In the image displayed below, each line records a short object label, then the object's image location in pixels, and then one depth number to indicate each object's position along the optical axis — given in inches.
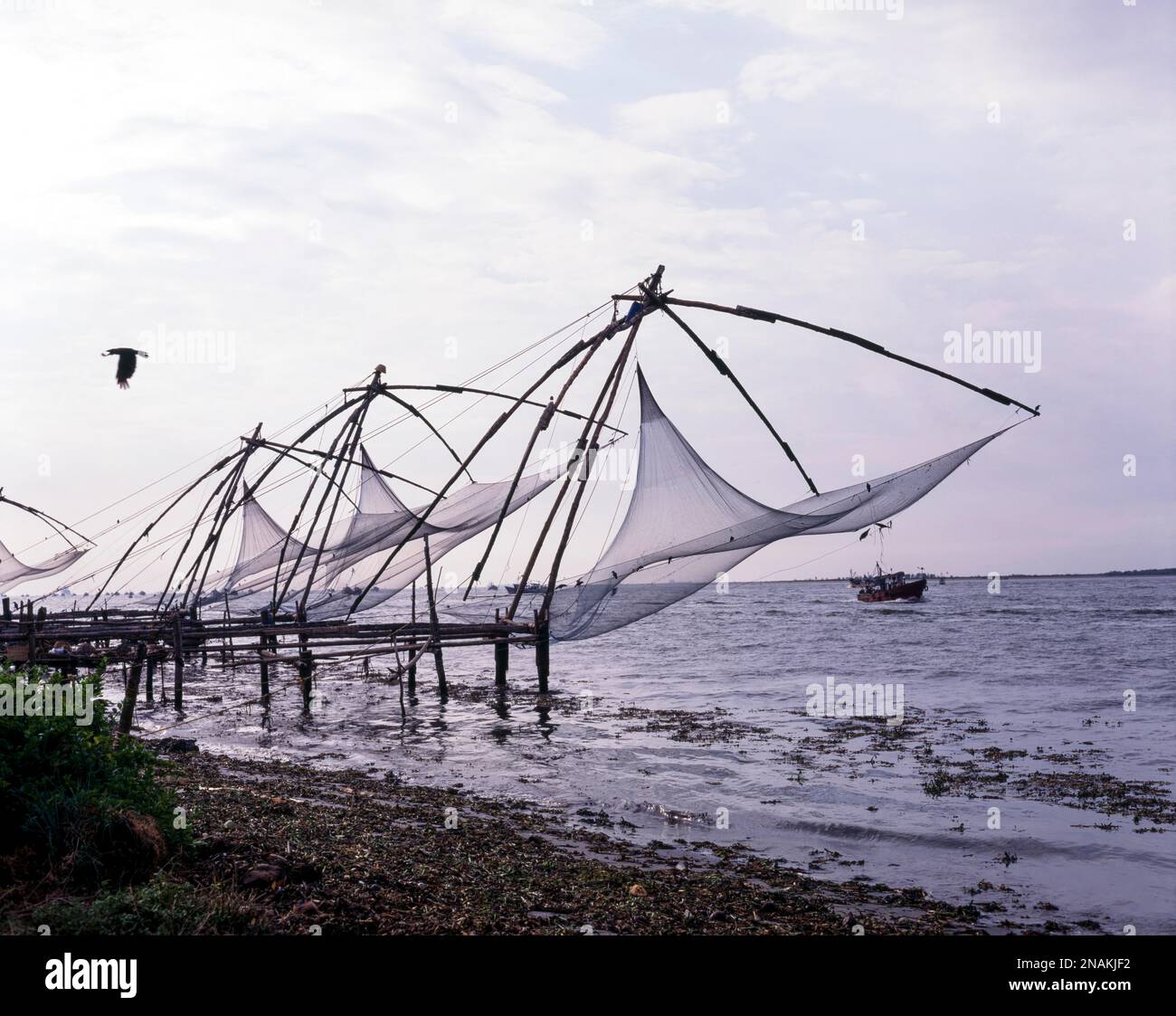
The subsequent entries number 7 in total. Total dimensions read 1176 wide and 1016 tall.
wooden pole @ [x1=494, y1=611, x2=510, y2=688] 965.8
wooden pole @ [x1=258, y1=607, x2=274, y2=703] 796.9
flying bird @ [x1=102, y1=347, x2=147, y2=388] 583.2
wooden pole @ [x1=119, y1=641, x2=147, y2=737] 613.9
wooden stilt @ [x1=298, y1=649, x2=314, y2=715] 871.1
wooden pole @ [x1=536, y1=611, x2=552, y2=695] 906.1
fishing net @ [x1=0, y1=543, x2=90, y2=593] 1035.9
